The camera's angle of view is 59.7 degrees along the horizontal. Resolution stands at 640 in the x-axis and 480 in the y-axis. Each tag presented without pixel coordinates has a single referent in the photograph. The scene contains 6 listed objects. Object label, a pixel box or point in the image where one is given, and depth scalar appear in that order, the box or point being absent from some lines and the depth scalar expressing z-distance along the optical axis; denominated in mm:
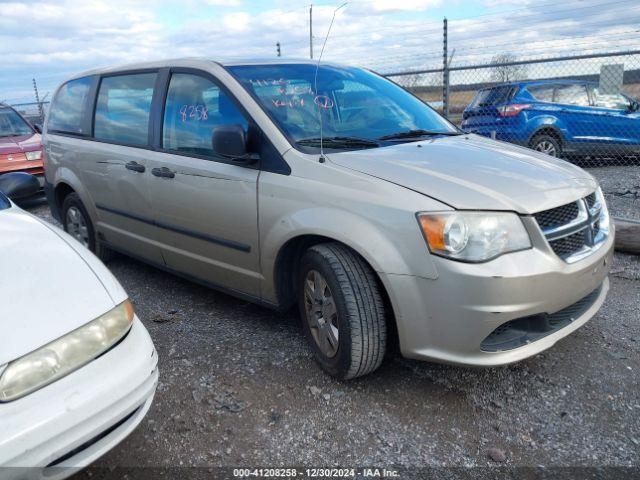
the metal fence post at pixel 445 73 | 8375
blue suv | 9023
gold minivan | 2404
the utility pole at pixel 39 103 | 16531
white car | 1728
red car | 8328
